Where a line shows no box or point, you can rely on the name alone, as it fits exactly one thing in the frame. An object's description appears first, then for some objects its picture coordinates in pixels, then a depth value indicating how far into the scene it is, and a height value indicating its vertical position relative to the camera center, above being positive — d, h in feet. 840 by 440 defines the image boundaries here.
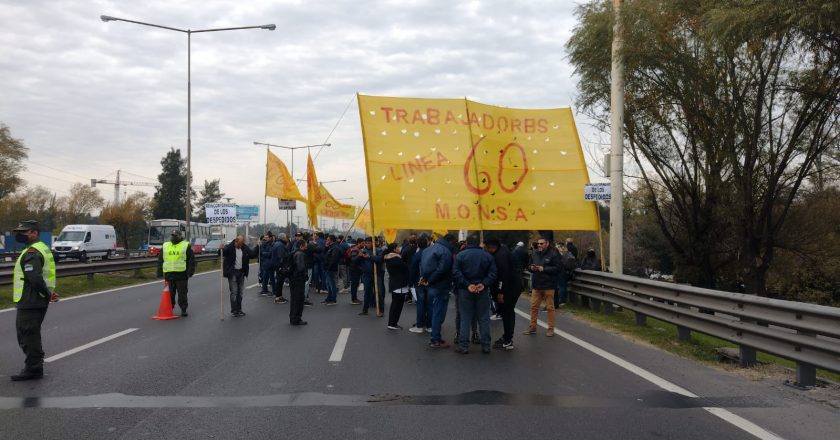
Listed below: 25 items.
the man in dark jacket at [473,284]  28.22 -2.63
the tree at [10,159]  157.38 +16.64
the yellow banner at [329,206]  88.21 +2.71
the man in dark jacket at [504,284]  29.99 -2.79
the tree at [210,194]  388.57 +19.60
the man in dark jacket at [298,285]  37.68 -3.61
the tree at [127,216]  216.74 +3.17
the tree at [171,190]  291.38 +16.62
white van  121.80 -3.34
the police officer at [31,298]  22.66 -2.67
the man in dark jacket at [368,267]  43.55 -2.96
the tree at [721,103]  48.73 +10.83
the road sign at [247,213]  59.21 +1.25
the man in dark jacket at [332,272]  51.09 -3.88
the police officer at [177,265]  41.83 -2.65
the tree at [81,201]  245.65 +9.44
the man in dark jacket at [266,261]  58.08 -3.35
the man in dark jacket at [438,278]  30.19 -2.55
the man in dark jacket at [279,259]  51.15 -2.85
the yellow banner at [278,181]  76.64 +5.44
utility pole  43.96 +3.33
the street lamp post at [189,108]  85.59 +17.22
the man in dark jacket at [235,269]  43.04 -3.02
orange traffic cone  40.60 -5.31
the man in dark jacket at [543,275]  33.53 -2.67
